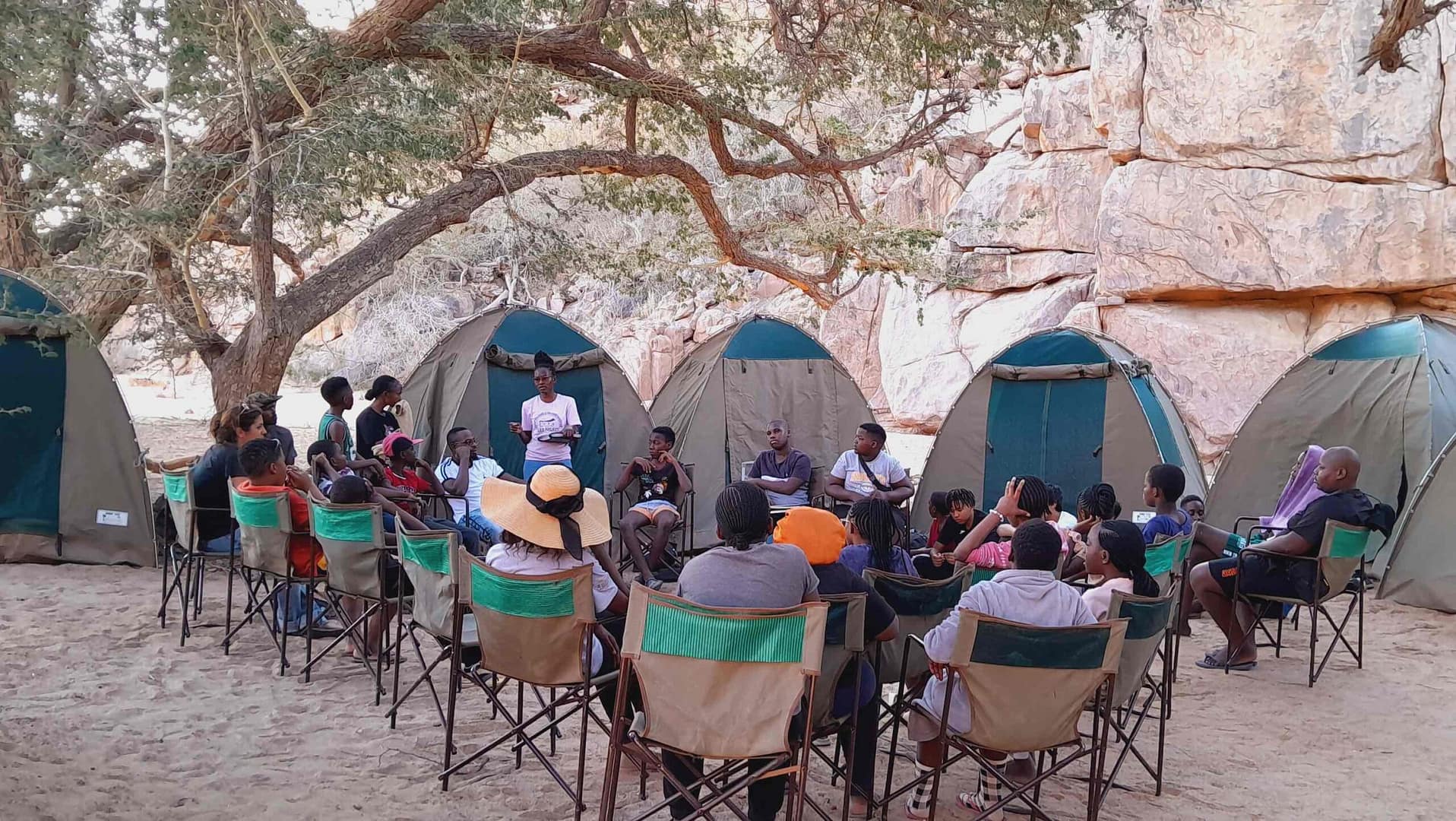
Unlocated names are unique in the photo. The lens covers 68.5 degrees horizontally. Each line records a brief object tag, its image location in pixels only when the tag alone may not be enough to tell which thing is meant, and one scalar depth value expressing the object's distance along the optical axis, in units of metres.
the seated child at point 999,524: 4.80
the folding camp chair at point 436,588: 3.81
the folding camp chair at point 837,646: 3.23
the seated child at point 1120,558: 3.99
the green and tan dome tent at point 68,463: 6.89
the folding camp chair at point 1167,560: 4.66
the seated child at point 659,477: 7.14
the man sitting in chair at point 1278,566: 5.36
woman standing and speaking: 7.56
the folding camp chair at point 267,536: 4.87
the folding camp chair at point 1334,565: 5.22
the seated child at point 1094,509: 5.23
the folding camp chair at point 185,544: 5.39
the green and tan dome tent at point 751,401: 8.35
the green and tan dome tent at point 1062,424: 7.63
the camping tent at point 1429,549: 6.77
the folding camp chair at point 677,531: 7.21
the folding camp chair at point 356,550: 4.52
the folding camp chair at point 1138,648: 3.51
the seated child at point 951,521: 5.67
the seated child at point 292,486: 4.97
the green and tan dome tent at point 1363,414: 7.52
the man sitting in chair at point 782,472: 7.20
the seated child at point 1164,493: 5.30
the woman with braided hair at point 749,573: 3.15
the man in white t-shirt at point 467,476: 6.73
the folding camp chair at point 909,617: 3.70
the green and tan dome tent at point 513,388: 8.22
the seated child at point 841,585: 3.39
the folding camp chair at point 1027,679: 3.16
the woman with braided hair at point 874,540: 4.01
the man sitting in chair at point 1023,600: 3.40
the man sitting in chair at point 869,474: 6.93
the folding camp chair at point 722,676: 2.98
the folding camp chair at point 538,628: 3.38
